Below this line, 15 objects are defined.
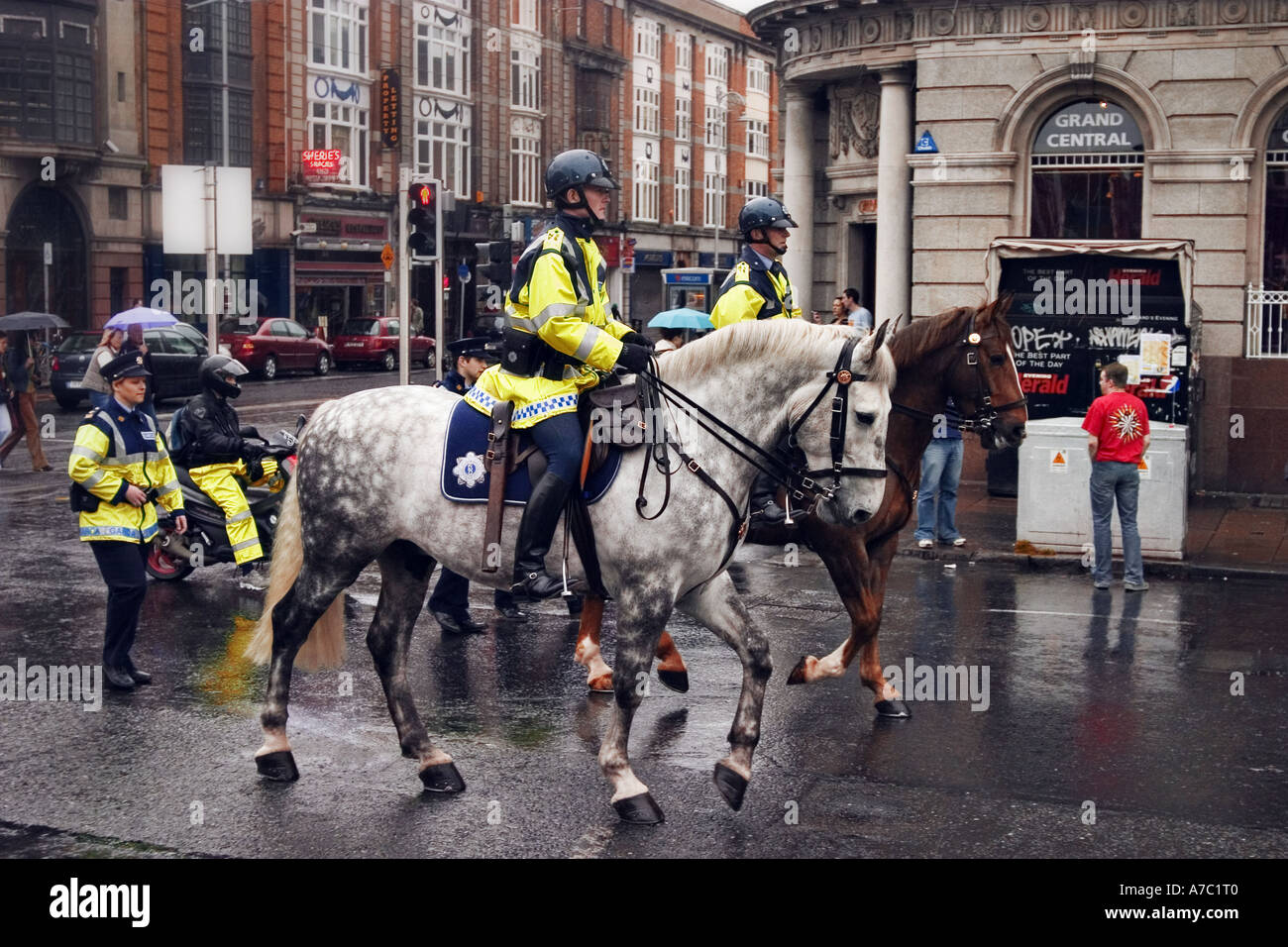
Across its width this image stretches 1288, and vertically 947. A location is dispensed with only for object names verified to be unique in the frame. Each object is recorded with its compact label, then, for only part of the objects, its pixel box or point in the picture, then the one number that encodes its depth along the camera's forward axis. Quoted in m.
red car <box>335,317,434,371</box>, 43.66
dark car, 30.08
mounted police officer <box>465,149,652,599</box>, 7.06
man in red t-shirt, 13.05
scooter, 12.99
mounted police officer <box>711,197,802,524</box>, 9.57
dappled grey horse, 7.07
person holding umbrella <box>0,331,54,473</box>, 20.56
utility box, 14.48
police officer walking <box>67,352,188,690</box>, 9.24
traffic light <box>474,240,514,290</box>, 14.41
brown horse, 9.23
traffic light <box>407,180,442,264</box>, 17.48
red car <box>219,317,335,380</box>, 38.03
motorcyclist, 12.85
